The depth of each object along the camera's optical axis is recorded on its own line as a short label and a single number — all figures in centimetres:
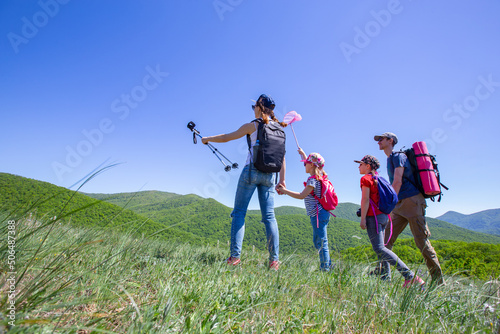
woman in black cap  324
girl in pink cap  379
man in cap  373
